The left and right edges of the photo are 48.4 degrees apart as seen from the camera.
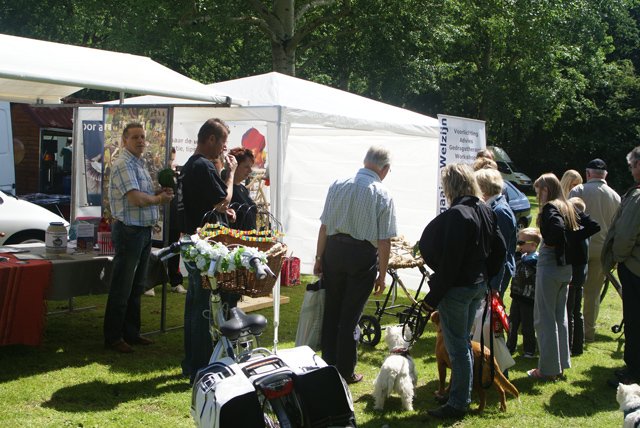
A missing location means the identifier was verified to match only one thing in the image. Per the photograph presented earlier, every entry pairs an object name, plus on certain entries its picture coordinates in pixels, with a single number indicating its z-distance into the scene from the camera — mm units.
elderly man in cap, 7066
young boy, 6422
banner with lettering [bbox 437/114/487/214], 7527
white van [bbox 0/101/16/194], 12078
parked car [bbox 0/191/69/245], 8938
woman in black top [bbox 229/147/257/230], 6809
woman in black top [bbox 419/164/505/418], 4363
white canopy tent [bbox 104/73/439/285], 7637
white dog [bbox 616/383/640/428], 3395
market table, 5309
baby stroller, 6590
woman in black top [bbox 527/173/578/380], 5508
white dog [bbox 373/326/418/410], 4746
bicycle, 3176
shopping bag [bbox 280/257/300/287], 9328
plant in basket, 4047
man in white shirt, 4926
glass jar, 6051
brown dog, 4871
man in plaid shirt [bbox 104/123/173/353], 5562
